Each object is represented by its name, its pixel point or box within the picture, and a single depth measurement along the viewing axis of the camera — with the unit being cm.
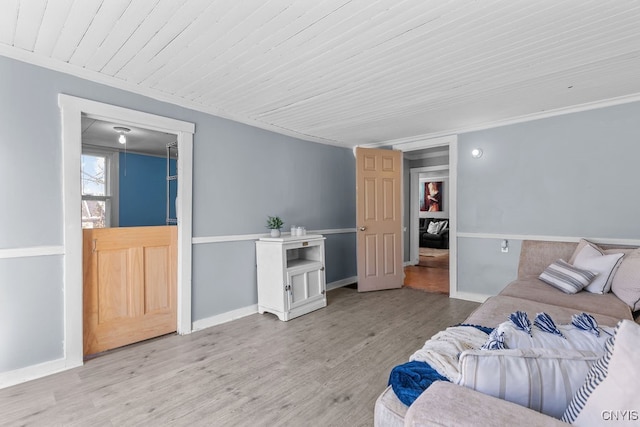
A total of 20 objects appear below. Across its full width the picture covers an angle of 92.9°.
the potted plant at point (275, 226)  362
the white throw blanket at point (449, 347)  103
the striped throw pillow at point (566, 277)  248
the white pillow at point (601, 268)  246
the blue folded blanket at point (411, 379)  95
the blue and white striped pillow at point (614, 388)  65
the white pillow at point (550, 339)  96
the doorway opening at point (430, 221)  529
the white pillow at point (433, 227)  939
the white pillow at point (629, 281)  221
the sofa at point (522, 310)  71
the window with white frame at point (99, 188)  419
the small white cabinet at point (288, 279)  330
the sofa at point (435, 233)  900
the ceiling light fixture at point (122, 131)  352
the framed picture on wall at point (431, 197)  1021
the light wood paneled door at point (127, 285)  251
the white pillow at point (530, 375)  81
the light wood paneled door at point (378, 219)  442
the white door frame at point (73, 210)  228
